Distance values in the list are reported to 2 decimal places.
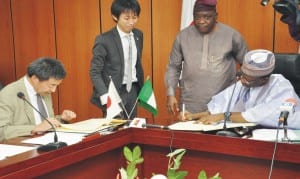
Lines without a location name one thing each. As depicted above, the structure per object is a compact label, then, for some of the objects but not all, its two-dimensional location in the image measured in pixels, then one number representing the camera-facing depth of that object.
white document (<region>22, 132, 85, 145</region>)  1.87
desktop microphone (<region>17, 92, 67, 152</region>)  1.68
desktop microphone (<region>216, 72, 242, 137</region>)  1.85
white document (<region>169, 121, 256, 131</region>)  1.99
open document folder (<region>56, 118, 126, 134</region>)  2.08
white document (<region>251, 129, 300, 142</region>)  1.76
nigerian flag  2.45
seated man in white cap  2.09
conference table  1.60
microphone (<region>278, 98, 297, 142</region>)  1.65
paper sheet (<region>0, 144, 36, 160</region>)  1.67
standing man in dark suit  2.97
